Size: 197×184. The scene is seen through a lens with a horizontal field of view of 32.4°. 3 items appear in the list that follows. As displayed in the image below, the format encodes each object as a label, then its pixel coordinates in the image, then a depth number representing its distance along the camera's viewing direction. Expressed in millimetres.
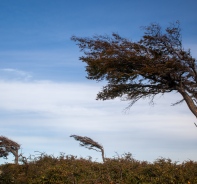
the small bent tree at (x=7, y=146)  33844
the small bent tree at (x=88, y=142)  31716
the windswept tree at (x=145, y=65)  17094
